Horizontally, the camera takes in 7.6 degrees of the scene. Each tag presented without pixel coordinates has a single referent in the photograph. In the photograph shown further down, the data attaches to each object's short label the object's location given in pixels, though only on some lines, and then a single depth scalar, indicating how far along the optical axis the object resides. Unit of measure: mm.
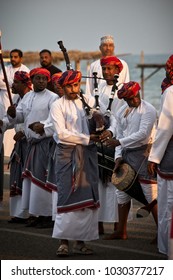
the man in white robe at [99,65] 17375
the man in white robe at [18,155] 16828
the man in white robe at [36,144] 16203
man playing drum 14586
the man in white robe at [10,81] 18672
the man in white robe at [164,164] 13031
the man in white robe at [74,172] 13594
